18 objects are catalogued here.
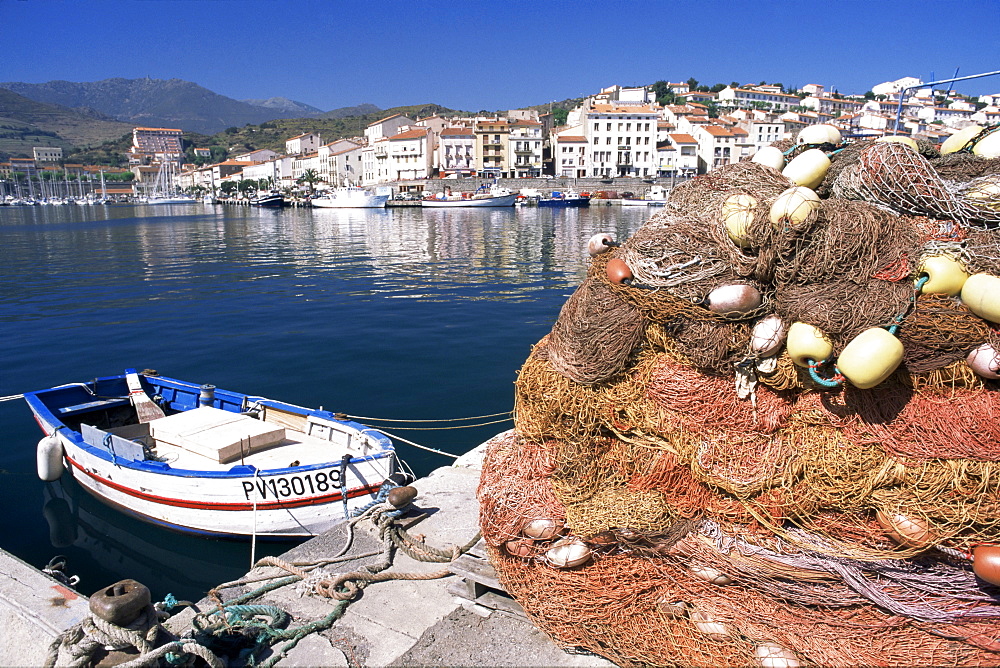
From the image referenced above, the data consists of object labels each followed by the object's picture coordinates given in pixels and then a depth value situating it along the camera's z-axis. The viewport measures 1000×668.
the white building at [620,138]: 95.94
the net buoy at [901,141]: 3.50
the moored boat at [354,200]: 83.12
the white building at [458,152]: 100.19
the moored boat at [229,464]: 7.45
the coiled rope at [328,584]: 4.04
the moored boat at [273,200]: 97.06
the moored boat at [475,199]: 78.00
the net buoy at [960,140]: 3.98
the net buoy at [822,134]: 3.86
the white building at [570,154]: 97.88
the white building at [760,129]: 95.25
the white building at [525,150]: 99.06
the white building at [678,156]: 94.81
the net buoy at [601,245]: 3.57
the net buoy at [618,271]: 3.25
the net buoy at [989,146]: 3.55
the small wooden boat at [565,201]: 79.38
